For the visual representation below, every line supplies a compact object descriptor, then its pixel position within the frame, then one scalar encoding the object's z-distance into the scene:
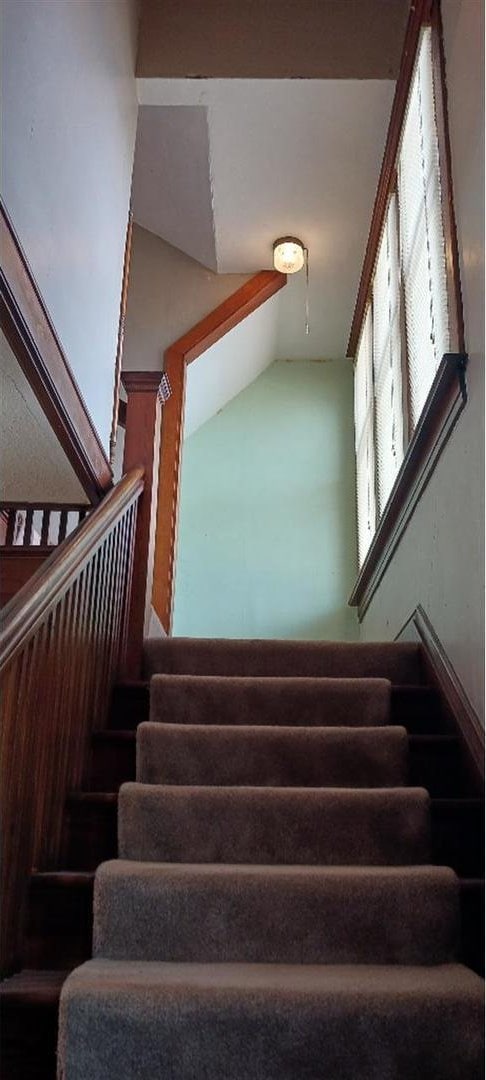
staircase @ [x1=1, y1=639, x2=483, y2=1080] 1.43
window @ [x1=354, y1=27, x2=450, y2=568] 2.85
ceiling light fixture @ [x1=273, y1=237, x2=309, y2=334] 4.77
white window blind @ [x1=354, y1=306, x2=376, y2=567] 4.63
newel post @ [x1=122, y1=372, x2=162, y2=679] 2.96
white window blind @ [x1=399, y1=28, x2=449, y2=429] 2.75
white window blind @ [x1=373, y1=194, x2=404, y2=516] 3.67
